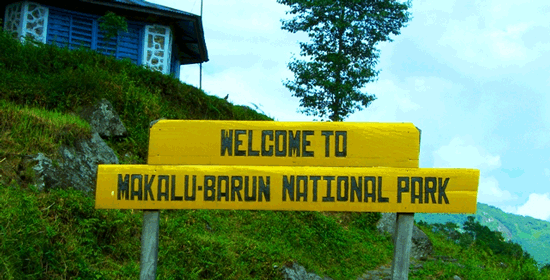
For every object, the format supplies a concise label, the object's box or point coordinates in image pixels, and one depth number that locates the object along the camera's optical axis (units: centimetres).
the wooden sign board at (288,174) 457
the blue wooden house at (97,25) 1623
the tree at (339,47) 1892
